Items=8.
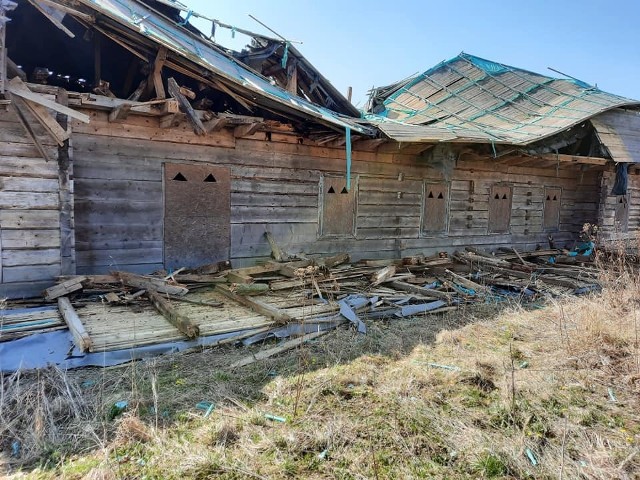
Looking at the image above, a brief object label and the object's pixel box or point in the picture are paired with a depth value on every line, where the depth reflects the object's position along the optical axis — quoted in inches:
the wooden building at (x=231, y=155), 250.7
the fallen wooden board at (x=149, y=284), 260.5
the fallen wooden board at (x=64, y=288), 238.8
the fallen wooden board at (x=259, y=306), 218.7
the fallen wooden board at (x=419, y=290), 293.3
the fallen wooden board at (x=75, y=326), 171.0
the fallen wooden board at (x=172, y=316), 192.4
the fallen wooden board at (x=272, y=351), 177.4
